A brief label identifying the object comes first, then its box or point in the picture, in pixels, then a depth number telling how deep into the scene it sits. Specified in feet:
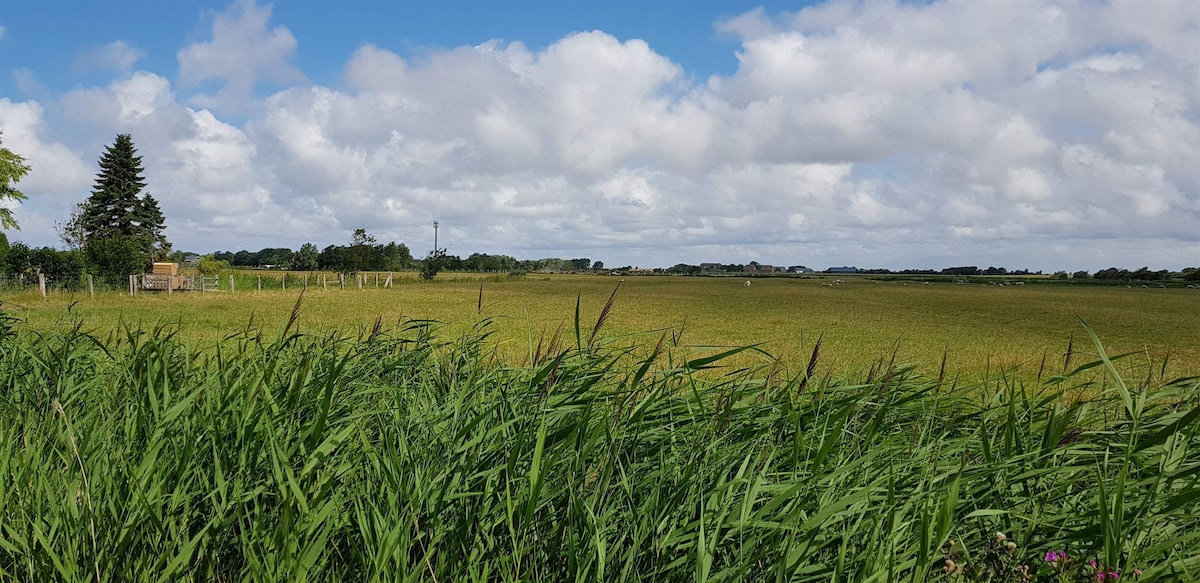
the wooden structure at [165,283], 126.03
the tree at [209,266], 221.46
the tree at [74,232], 225.15
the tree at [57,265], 122.62
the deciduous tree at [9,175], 122.11
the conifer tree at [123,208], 220.23
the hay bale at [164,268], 161.17
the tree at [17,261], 118.21
